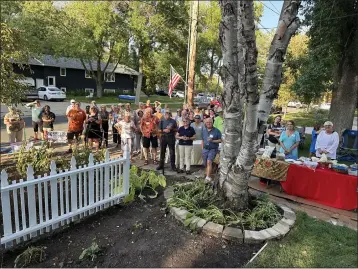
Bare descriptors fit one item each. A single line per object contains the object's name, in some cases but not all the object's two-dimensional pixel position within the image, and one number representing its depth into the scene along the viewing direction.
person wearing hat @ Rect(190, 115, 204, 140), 7.31
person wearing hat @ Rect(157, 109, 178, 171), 6.83
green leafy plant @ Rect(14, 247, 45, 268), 3.15
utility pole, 10.15
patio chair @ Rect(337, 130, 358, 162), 9.68
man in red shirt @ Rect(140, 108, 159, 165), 7.30
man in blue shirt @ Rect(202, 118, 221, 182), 6.05
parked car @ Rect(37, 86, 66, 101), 27.35
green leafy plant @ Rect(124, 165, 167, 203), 5.03
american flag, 11.52
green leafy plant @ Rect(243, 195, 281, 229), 3.99
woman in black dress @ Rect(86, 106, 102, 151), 8.10
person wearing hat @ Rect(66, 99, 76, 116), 8.30
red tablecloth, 5.00
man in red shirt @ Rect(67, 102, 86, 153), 8.22
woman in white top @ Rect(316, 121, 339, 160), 6.32
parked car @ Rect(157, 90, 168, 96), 50.89
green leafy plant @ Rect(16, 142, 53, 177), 5.10
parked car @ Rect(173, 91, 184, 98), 52.45
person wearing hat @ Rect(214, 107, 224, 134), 7.98
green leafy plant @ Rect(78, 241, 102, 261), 3.22
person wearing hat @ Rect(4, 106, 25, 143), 8.38
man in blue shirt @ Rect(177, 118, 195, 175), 6.60
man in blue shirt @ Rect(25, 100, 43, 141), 9.52
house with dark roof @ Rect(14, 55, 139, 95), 32.97
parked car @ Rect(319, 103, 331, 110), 36.72
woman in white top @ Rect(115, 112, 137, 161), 7.57
